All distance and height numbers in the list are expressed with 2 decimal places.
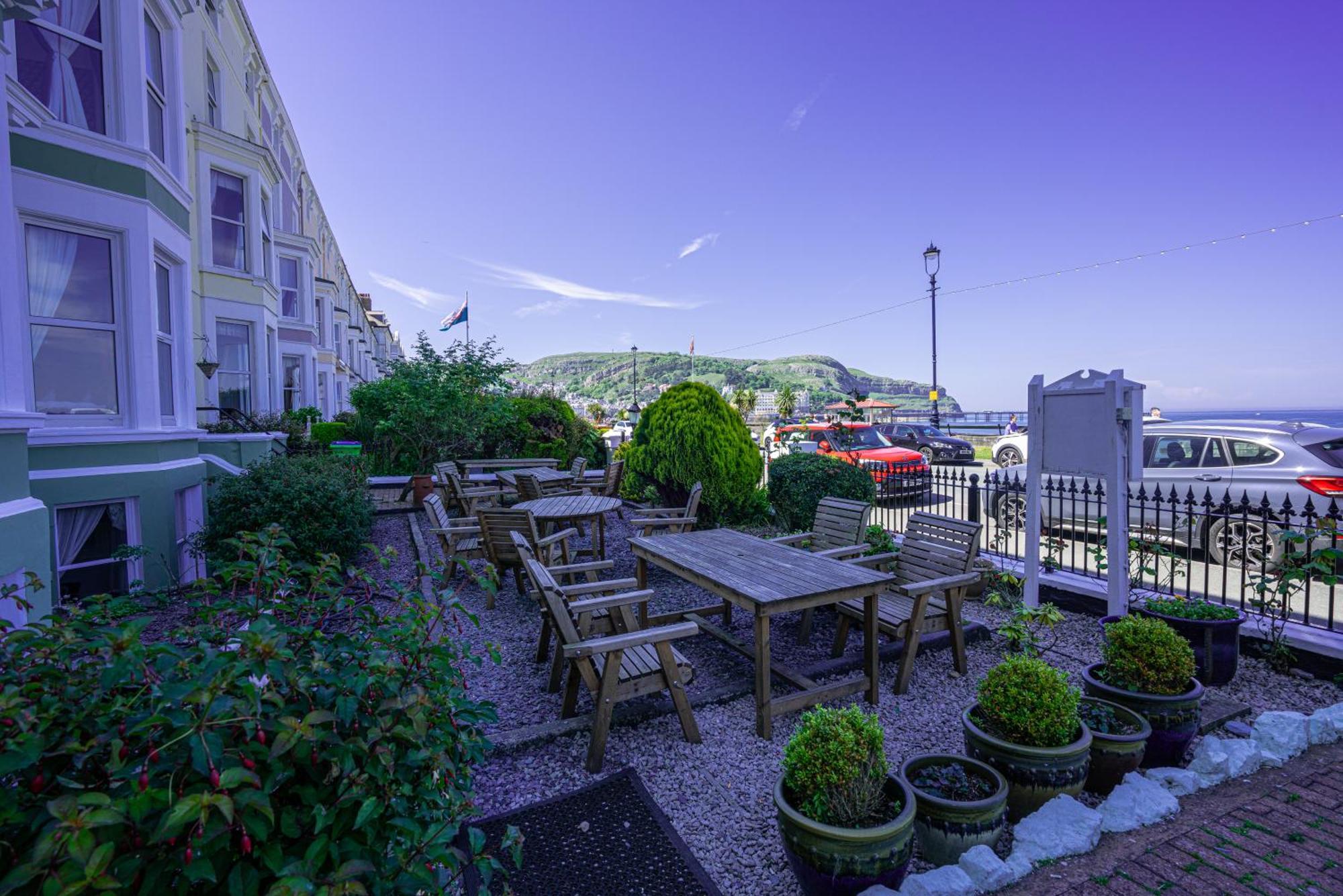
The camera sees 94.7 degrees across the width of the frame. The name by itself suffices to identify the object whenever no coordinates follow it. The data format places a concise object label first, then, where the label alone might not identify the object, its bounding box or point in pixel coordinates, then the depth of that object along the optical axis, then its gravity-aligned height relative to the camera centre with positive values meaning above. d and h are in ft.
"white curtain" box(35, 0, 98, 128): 18.31 +11.21
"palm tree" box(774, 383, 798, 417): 121.85 +7.24
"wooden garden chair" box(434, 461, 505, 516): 28.12 -2.78
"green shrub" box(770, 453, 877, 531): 25.85 -2.23
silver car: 19.85 -1.53
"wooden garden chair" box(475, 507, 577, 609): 17.95 -3.01
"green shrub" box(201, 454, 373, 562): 20.34 -2.40
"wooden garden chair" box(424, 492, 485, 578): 20.59 -3.24
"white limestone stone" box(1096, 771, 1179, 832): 8.49 -5.34
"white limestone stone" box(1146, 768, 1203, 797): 9.43 -5.46
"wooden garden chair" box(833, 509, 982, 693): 13.12 -3.44
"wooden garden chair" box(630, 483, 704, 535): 21.21 -3.01
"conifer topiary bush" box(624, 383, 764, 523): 29.04 -0.97
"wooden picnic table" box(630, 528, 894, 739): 11.57 -3.04
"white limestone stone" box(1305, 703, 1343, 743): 10.68 -5.24
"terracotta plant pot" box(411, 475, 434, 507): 38.45 -3.14
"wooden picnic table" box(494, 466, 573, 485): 32.91 -2.19
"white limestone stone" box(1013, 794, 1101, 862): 7.89 -5.27
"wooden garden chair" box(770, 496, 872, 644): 17.25 -2.79
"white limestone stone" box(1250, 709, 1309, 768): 10.18 -5.24
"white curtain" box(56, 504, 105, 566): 18.35 -2.63
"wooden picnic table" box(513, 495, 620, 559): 21.52 -2.68
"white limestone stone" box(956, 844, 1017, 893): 7.30 -5.26
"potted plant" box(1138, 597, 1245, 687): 13.12 -4.50
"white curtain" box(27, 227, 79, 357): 17.66 +5.08
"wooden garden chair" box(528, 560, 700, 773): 10.30 -4.11
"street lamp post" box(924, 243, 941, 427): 63.46 +17.97
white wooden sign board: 14.98 -0.31
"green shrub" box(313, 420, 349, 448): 49.21 +0.49
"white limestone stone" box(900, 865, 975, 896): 7.06 -5.25
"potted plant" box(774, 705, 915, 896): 7.04 -4.55
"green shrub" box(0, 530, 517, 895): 3.40 -2.02
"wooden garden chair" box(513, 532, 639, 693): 12.97 -3.48
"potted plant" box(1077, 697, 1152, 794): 9.39 -4.93
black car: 68.18 -1.46
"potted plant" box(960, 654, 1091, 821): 8.67 -4.48
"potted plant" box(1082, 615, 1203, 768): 10.19 -4.39
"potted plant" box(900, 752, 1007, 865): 7.88 -4.96
